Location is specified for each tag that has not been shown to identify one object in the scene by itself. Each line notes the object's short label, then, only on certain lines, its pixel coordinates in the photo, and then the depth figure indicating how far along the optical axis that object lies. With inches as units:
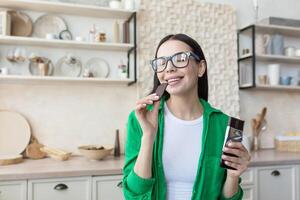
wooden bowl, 91.0
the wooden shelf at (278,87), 119.5
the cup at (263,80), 123.7
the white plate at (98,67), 107.1
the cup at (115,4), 104.7
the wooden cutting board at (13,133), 96.3
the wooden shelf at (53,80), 93.0
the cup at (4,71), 93.8
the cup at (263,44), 122.0
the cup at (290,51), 125.7
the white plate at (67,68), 103.4
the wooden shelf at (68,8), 96.0
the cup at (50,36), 97.7
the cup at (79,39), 100.3
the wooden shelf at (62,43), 93.8
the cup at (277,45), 123.6
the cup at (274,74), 123.1
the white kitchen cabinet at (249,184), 96.4
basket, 118.0
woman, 41.8
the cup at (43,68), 97.4
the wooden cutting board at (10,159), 84.7
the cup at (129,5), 105.1
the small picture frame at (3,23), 92.9
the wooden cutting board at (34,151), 96.7
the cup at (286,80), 124.6
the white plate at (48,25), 102.4
